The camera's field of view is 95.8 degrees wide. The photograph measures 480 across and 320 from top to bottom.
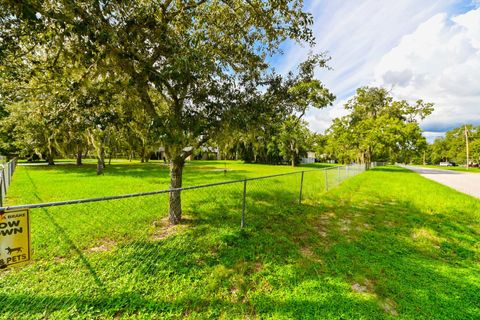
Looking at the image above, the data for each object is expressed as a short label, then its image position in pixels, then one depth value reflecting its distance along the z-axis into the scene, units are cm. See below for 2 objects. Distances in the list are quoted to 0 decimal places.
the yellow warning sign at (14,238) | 182
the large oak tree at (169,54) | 312
